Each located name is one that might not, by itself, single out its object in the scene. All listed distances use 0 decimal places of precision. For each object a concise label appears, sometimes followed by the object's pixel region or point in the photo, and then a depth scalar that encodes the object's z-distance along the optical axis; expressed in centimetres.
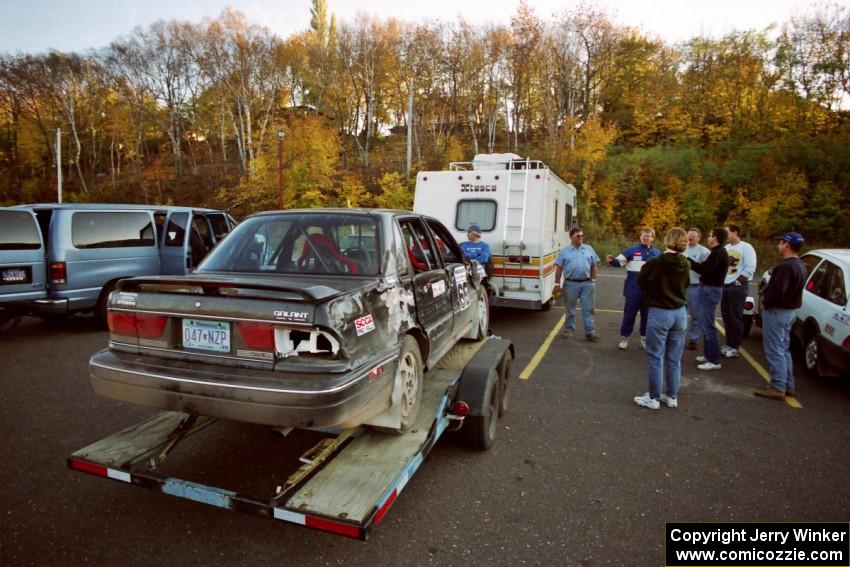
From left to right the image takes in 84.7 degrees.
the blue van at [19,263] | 644
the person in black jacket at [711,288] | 581
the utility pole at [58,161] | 3061
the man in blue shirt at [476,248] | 762
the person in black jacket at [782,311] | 471
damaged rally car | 242
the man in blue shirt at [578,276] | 745
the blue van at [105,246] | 692
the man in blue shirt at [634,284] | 695
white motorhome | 791
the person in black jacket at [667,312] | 455
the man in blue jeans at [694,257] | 660
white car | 520
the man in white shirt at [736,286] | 628
